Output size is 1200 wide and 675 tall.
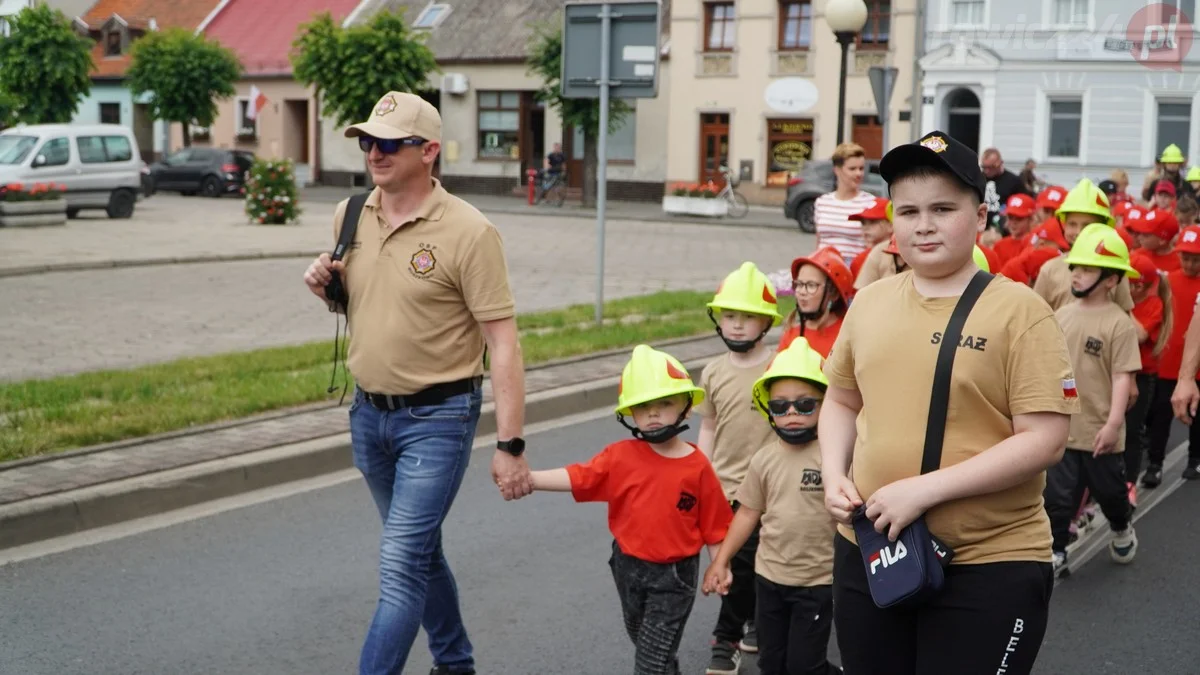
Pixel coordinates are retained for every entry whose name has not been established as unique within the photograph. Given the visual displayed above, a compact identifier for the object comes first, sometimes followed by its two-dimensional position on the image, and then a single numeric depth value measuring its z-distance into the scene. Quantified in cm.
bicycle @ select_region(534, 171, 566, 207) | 4291
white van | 2866
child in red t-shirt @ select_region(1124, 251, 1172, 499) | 789
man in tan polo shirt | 449
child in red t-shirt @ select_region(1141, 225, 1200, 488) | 867
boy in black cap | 304
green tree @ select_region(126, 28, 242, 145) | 4869
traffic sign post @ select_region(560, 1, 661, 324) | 1341
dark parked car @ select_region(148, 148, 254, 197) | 4269
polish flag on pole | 5084
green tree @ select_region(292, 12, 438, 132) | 3838
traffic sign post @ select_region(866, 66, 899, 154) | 1614
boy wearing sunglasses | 468
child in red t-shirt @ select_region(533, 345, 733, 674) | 452
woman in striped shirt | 961
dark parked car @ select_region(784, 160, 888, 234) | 3278
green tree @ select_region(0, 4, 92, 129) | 4003
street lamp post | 1670
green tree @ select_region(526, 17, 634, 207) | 4128
